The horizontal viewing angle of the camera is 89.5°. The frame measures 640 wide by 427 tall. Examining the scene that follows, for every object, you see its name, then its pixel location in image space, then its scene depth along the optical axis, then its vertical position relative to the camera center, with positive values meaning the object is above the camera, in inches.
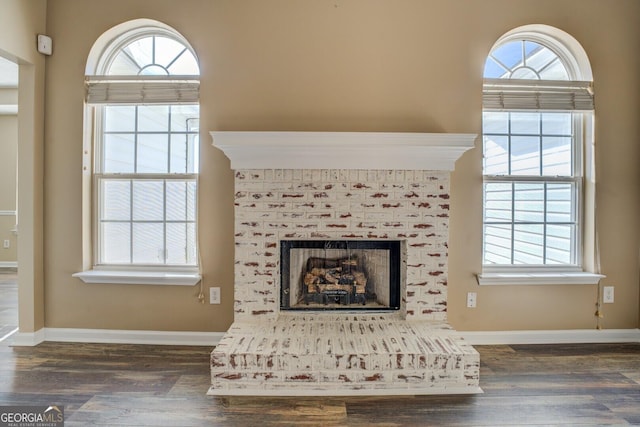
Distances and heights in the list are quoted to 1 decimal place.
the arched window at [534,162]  106.1 +17.4
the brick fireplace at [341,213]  90.9 +0.1
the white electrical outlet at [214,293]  101.3 -25.4
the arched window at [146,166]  105.3 +15.0
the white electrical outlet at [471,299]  101.9 -26.8
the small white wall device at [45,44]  98.2 +51.3
